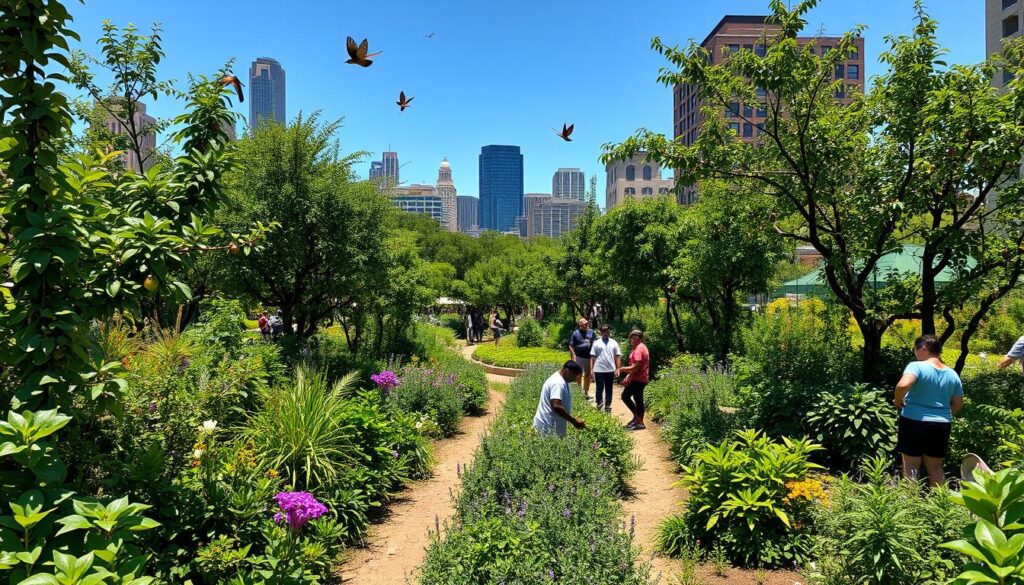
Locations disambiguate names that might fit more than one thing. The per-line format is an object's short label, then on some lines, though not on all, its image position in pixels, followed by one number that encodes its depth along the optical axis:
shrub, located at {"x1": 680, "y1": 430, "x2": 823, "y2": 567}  3.94
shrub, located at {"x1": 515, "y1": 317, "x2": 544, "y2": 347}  20.61
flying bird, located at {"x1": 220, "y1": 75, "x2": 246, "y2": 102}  3.09
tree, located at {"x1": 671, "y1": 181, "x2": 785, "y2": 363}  7.83
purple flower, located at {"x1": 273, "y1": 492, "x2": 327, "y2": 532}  3.13
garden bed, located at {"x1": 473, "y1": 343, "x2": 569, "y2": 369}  15.62
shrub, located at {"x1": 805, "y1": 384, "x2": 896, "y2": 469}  5.31
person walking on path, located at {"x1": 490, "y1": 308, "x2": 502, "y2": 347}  21.94
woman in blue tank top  4.41
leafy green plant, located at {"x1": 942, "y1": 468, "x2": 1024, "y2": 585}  1.39
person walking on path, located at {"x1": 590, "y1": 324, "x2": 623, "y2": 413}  9.01
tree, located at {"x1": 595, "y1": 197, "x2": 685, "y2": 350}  13.41
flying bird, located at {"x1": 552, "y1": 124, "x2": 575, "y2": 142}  6.25
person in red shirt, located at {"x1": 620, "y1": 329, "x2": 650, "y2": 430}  8.11
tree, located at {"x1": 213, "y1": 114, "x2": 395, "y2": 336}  8.80
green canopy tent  12.10
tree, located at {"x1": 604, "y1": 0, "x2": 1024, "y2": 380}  5.55
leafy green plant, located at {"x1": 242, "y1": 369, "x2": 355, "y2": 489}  4.76
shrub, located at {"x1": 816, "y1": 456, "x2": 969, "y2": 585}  2.94
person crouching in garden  5.27
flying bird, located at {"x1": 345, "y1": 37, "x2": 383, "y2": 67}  3.61
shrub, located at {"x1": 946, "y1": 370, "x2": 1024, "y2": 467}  4.89
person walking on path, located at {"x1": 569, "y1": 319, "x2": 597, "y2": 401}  10.52
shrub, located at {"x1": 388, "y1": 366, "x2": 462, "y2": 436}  8.04
